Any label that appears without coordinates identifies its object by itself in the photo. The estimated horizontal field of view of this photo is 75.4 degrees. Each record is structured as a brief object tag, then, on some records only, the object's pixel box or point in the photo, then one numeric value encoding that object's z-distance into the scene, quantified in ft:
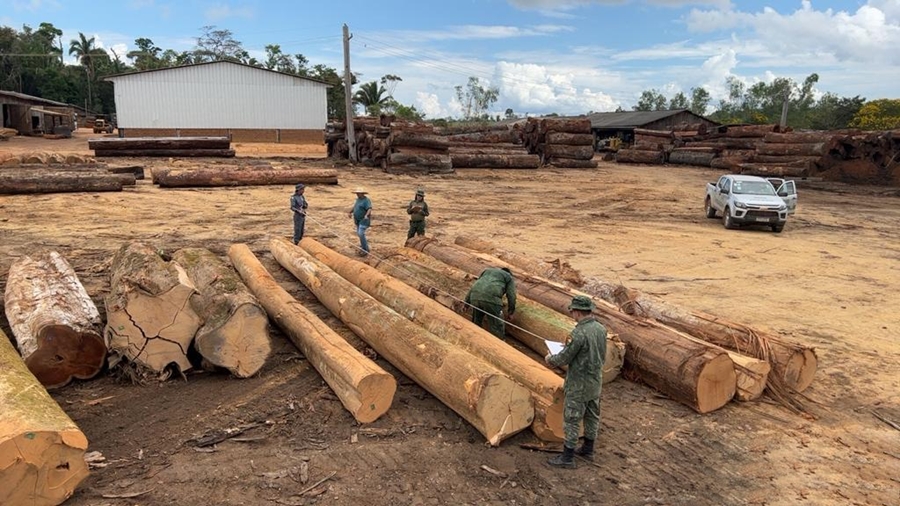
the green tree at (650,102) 370.94
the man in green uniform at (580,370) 16.10
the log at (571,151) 118.01
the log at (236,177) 69.56
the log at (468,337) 17.37
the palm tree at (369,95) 216.13
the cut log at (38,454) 13.10
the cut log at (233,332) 20.63
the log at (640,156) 140.15
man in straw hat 38.75
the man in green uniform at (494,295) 24.09
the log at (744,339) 21.17
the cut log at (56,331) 19.47
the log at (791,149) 97.71
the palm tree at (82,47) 280.63
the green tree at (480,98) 305.32
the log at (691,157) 130.31
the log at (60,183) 59.77
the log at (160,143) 103.96
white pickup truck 53.21
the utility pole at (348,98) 100.99
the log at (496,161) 107.24
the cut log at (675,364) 19.51
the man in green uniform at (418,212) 38.60
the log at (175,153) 104.73
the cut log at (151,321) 20.04
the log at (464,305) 21.80
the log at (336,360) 18.03
